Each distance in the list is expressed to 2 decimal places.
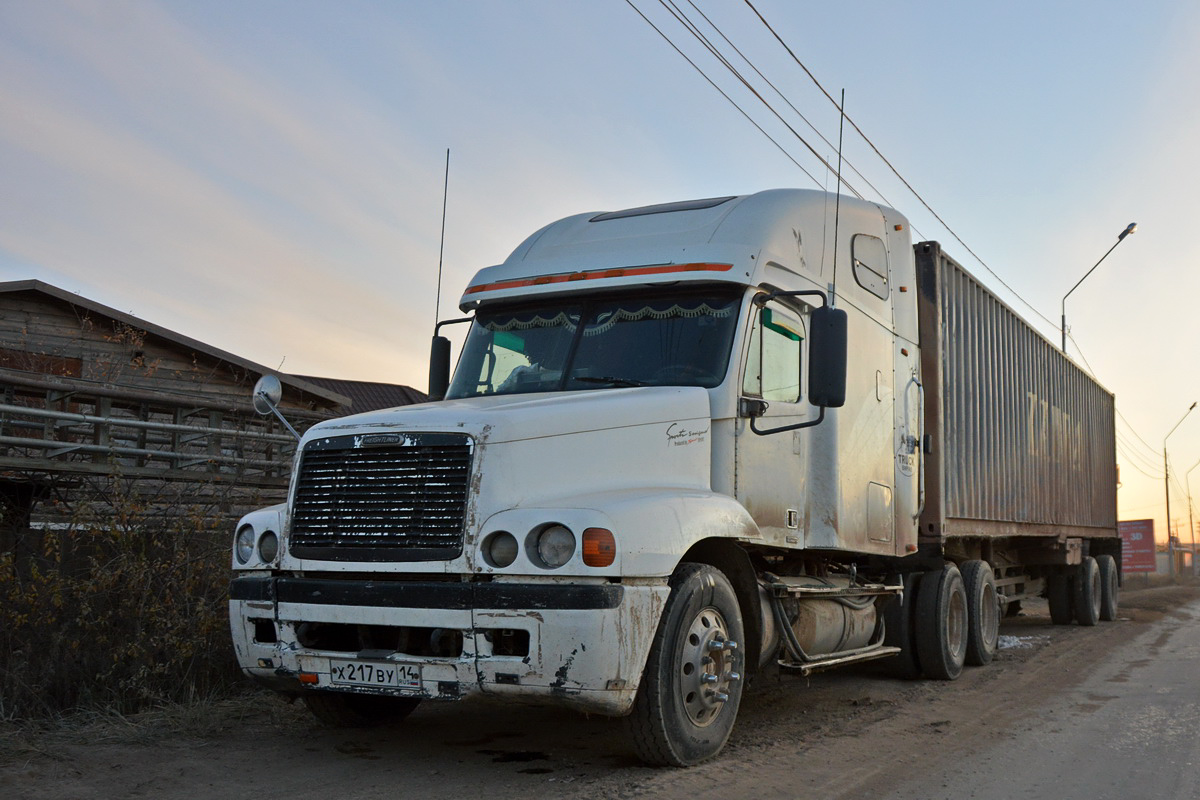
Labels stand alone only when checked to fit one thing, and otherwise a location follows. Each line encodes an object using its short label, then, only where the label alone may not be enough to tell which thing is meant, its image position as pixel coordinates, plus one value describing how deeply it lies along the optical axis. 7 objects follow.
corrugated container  9.70
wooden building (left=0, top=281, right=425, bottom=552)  8.80
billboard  34.03
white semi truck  5.04
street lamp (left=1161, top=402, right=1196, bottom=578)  43.25
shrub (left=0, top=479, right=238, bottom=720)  6.90
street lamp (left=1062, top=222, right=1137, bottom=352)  22.95
